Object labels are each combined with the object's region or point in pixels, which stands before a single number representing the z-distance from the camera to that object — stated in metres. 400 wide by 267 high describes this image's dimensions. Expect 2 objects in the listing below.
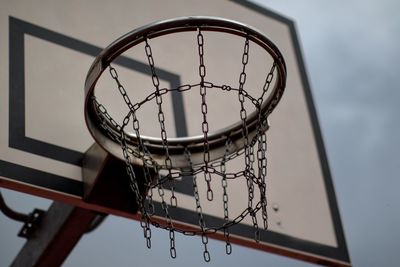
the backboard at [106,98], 4.06
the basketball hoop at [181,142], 3.60
